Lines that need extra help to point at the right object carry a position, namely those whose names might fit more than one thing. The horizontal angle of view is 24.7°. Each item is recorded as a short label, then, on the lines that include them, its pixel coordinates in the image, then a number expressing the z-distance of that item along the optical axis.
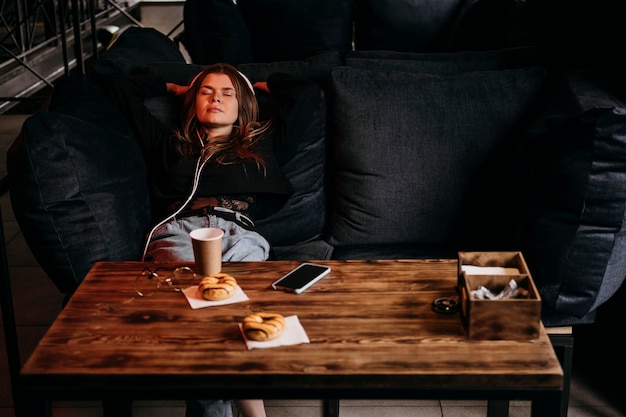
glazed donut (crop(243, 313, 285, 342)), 3.03
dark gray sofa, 3.68
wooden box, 3.04
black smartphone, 3.30
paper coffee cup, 3.29
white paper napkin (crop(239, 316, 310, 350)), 3.04
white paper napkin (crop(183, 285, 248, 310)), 3.22
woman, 3.99
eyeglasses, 3.31
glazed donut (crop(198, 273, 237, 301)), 3.22
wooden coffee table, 2.96
